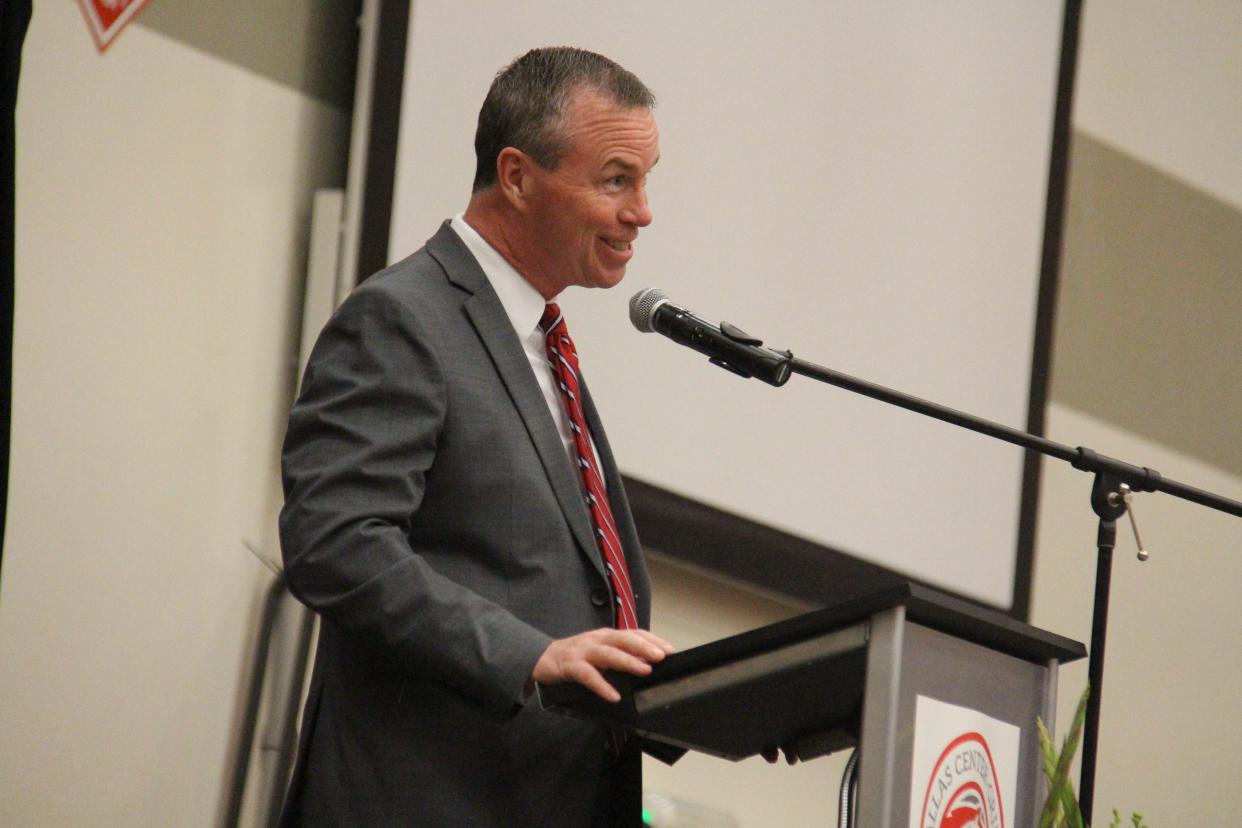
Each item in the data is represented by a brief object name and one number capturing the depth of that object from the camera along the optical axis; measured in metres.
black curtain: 7.05
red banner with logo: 7.70
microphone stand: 7.15
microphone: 7.07
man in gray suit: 6.84
